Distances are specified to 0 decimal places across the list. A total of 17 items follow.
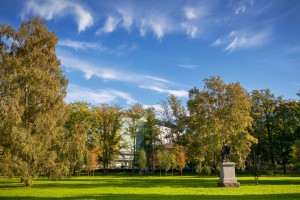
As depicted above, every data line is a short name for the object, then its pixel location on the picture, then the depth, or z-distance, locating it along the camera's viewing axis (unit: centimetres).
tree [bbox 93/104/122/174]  5055
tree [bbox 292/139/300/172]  2636
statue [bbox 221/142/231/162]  2245
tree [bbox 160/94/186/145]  4840
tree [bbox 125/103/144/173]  5095
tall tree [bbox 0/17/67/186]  1930
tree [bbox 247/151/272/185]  2530
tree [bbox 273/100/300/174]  4590
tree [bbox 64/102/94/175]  2263
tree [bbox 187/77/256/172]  2887
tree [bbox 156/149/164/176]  4568
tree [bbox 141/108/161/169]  5219
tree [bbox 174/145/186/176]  4591
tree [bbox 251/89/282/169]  4773
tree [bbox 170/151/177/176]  4550
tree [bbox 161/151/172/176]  4534
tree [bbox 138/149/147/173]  4890
